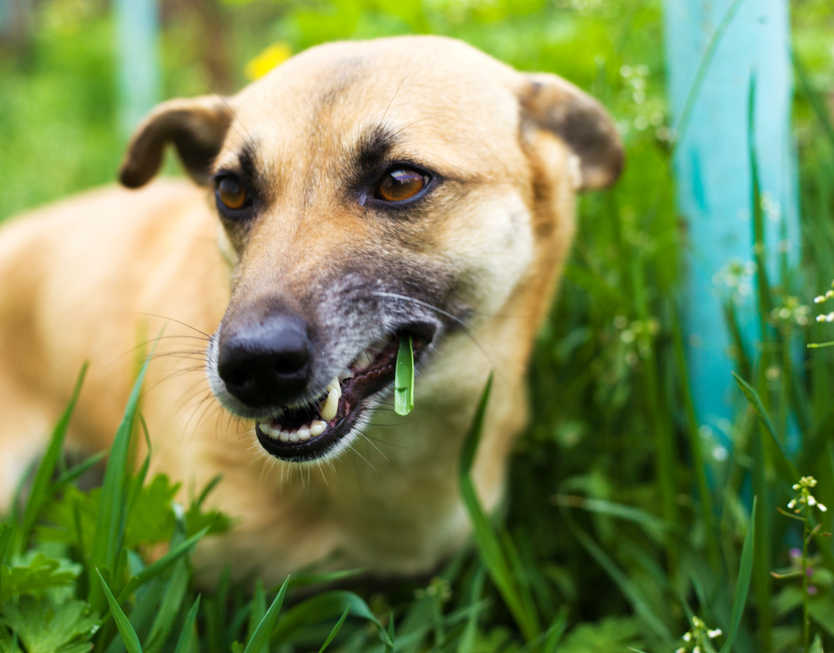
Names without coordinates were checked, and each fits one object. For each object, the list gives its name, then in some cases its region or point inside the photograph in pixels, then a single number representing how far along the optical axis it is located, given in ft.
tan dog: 1.85
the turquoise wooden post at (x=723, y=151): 2.05
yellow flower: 2.83
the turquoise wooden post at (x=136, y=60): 4.83
